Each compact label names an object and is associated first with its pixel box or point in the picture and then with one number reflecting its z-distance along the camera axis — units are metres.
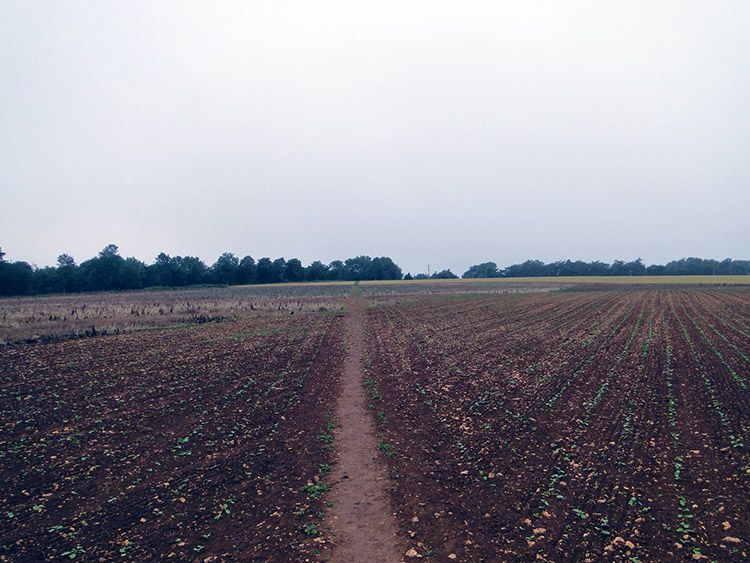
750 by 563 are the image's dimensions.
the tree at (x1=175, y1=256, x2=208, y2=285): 123.81
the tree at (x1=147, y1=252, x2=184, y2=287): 119.94
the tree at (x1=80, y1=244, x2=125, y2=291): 108.50
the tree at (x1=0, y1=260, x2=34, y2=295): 86.25
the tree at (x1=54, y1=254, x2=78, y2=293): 103.50
